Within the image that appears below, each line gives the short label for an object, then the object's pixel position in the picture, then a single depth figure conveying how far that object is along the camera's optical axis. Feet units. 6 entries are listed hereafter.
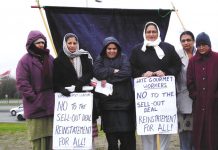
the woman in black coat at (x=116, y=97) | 20.12
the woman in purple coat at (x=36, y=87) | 19.75
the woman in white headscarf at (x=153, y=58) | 20.16
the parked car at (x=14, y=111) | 127.96
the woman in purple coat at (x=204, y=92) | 19.54
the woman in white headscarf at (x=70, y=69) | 20.31
